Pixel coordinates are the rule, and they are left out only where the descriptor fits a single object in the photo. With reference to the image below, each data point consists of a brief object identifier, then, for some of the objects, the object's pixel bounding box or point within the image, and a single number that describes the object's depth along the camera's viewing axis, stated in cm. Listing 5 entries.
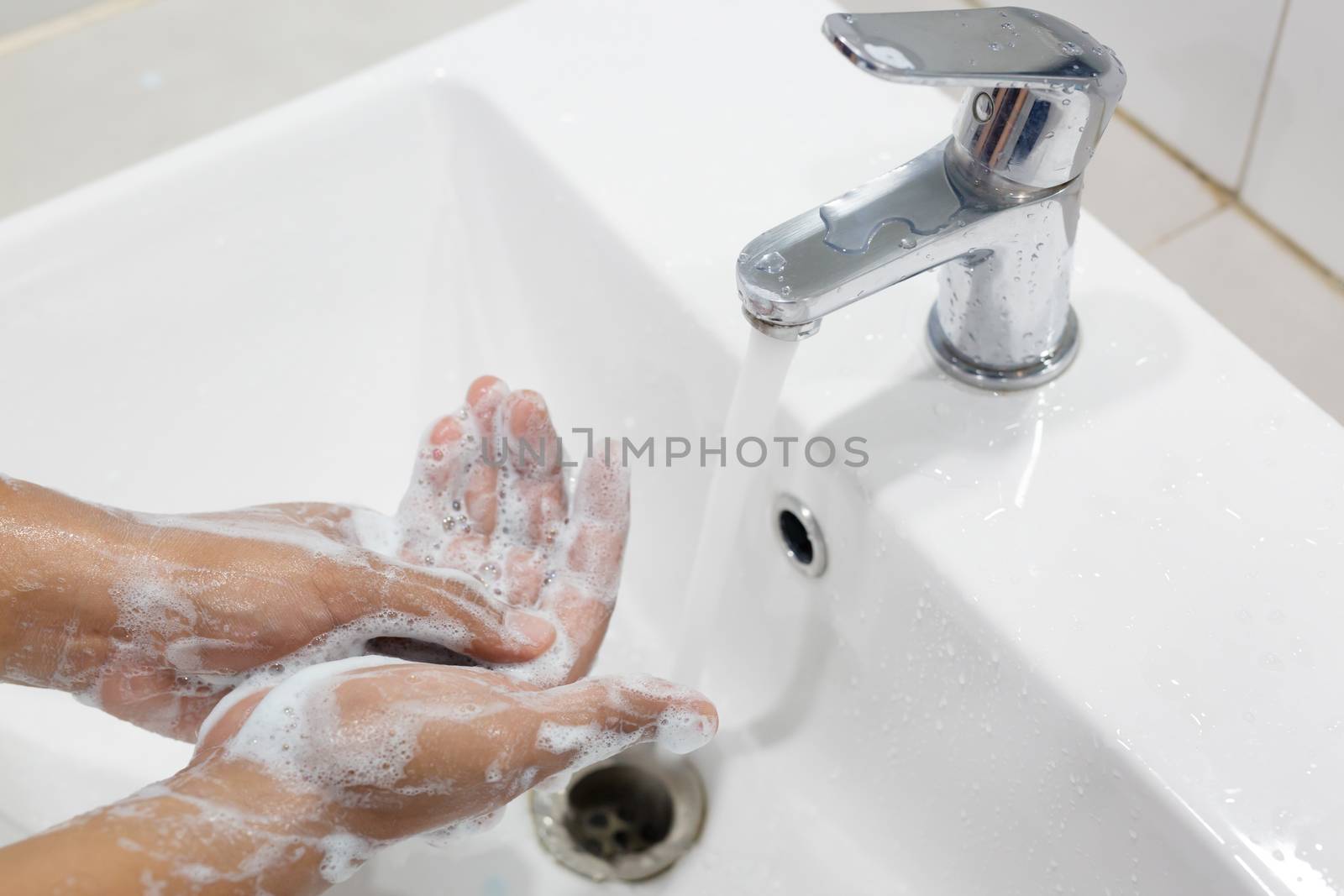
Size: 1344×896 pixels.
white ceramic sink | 44
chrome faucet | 38
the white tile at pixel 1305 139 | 52
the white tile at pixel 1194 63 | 55
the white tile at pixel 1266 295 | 56
